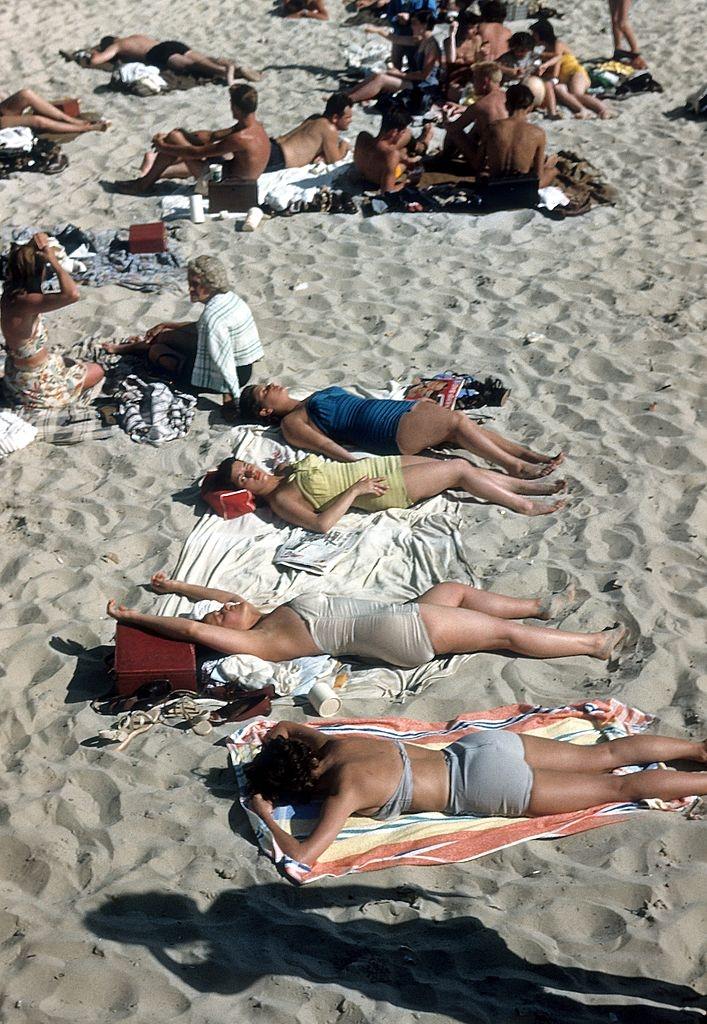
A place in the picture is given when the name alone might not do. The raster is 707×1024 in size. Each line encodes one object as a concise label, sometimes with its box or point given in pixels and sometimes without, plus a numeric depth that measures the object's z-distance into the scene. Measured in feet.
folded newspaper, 18.71
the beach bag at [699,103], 34.32
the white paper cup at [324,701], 15.81
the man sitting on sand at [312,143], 32.12
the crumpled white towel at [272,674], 16.37
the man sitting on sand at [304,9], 45.09
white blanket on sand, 18.33
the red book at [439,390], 22.20
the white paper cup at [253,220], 29.37
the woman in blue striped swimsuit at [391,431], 20.51
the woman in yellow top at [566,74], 35.45
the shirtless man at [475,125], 30.60
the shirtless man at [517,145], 29.07
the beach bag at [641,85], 36.81
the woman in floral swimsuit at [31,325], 22.72
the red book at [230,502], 19.92
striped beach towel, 13.58
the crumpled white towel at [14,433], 22.06
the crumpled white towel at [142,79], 38.01
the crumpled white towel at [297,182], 30.22
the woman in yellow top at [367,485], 19.51
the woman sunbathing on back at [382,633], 16.35
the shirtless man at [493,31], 38.46
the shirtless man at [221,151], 30.40
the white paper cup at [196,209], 29.76
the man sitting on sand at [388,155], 29.78
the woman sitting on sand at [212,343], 22.89
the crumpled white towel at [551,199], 29.32
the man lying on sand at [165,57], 38.78
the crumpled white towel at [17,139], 33.35
